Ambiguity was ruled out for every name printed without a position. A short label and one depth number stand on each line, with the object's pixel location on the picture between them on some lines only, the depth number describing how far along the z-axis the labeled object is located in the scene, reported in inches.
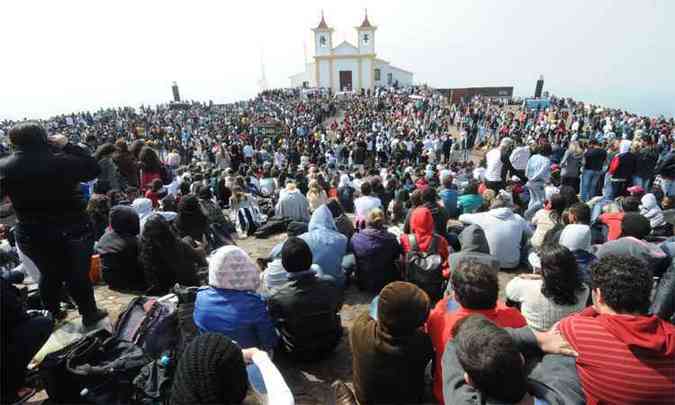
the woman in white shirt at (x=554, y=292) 105.0
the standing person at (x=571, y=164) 336.5
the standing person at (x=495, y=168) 333.4
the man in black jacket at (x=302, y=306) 121.2
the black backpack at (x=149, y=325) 110.1
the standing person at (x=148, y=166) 291.1
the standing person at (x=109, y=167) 273.8
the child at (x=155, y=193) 263.0
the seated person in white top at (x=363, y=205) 250.0
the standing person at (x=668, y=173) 291.6
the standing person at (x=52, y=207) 117.6
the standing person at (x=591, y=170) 323.0
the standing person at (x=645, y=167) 322.3
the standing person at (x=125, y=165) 283.3
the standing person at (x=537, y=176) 301.7
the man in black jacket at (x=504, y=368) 61.6
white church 1939.0
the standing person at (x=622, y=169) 303.4
